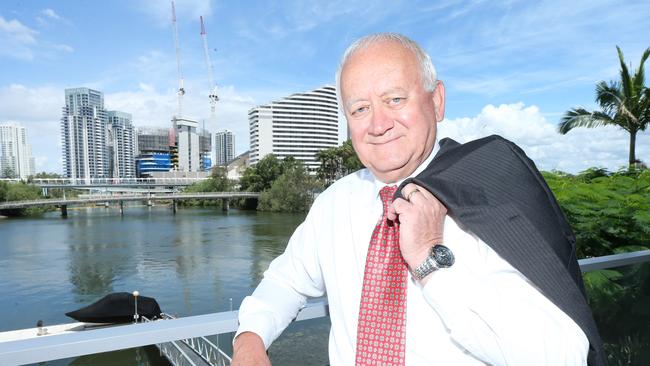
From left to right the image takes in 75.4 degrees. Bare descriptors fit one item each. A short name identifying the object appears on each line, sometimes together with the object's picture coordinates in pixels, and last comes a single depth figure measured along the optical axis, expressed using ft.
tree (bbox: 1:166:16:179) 332.60
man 2.44
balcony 3.51
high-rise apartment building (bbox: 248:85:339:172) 341.00
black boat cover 35.14
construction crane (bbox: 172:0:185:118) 396.33
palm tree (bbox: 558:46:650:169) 28.35
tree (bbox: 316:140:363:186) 180.34
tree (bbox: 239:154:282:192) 188.96
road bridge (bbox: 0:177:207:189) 228.90
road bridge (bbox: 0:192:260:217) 155.94
